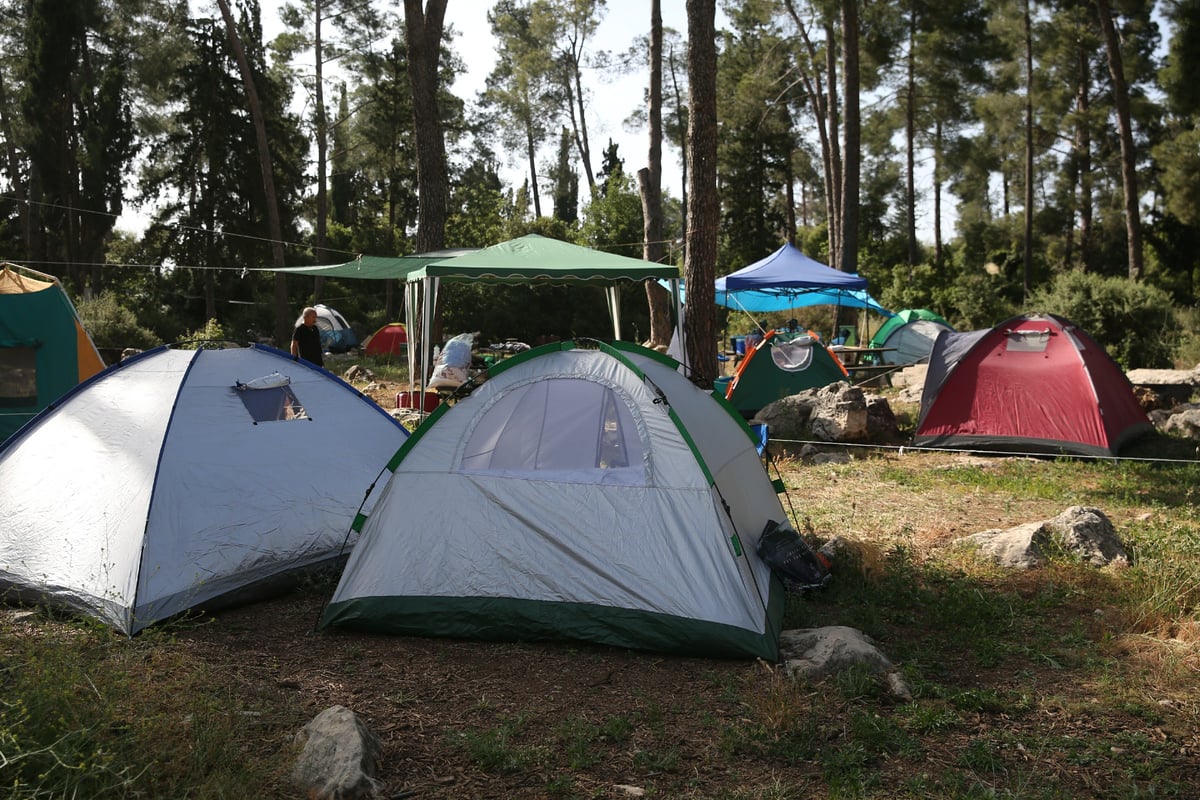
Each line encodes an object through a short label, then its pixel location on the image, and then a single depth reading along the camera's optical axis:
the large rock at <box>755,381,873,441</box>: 10.12
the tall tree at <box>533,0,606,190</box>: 33.38
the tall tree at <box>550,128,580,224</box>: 41.31
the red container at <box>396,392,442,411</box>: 11.59
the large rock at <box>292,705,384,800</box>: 3.08
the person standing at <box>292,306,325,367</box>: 10.52
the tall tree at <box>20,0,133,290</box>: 23.53
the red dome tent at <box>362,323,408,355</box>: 23.20
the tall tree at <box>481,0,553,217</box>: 34.81
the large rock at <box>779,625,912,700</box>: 4.07
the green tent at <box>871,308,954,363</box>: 19.38
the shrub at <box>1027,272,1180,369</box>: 14.96
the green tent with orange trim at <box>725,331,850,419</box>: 12.19
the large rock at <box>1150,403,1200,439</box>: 9.73
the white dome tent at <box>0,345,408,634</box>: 4.71
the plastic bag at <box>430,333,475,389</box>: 12.40
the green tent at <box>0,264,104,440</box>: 8.92
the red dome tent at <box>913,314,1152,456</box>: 9.00
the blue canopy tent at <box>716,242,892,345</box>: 14.63
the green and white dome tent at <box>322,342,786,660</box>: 4.39
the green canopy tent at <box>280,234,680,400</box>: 10.48
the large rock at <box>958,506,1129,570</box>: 5.64
